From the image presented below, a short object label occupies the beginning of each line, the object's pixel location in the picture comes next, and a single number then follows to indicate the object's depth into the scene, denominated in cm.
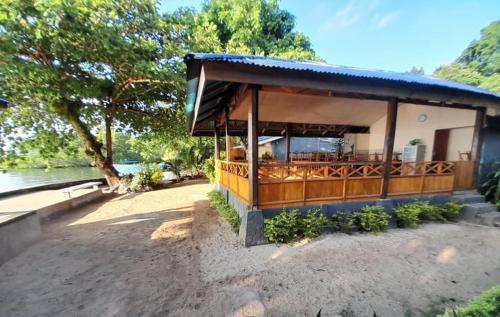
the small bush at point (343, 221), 428
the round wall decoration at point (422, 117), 716
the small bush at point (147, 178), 984
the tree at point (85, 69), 560
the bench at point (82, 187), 748
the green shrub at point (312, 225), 402
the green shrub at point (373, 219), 428
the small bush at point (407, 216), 448
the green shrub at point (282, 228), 388
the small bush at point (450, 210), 489
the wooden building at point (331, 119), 356
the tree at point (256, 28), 1219
